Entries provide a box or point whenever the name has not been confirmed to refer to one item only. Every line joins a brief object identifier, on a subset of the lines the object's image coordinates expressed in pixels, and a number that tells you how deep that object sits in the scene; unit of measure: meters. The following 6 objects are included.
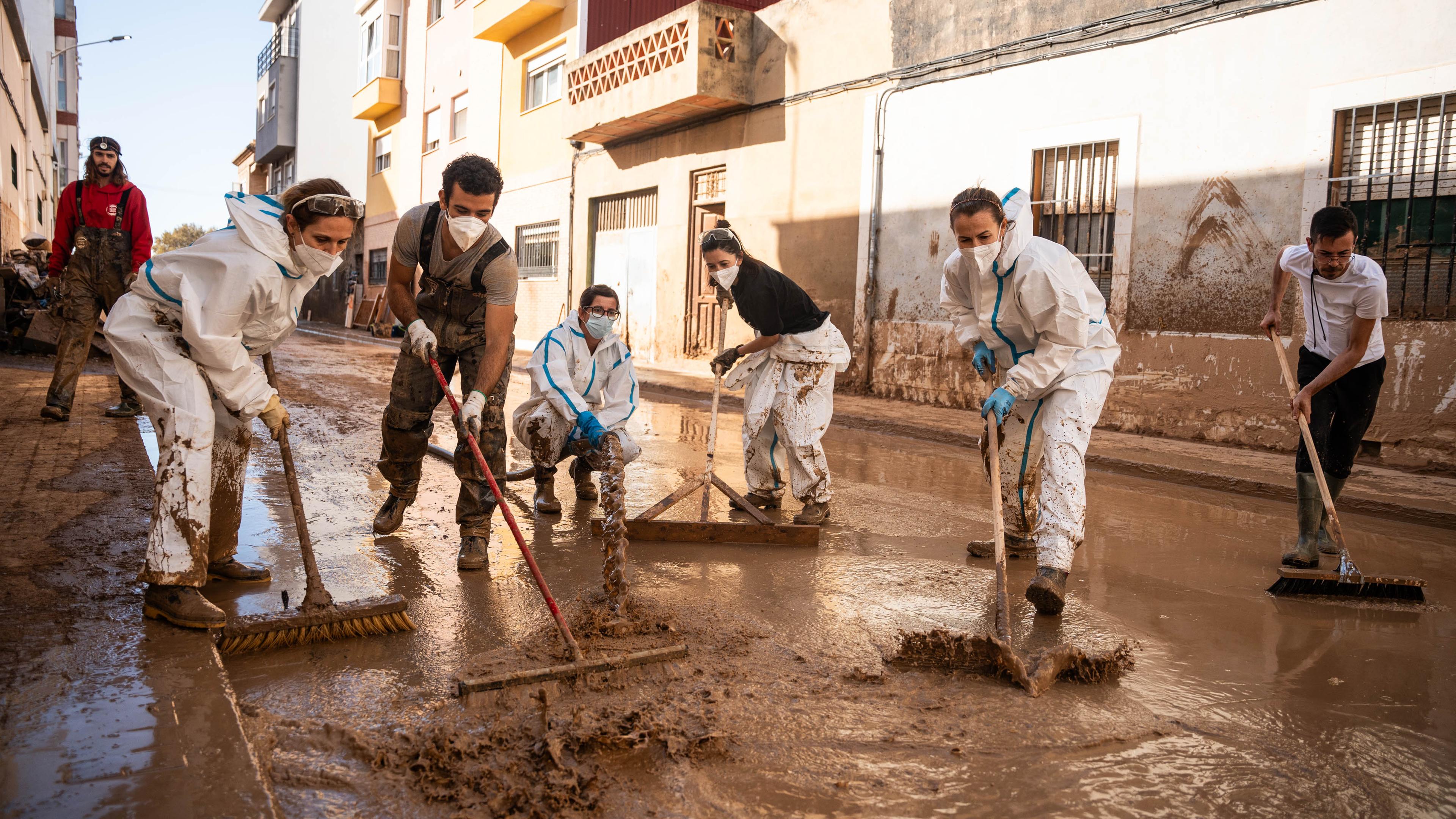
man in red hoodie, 6.64
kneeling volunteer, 5.09
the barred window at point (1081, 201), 9.42
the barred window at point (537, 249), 19.19
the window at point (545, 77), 18.89
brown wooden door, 14.59
